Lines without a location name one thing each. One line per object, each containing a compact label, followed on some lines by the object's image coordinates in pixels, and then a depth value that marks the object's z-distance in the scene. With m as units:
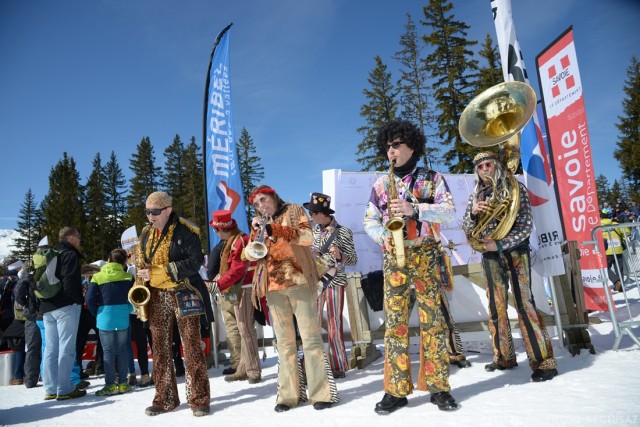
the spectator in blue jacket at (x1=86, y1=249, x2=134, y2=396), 5.51
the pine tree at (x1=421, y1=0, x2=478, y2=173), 24.61
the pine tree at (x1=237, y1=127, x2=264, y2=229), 43.91
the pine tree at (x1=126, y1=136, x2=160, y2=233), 46.12
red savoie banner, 5.02
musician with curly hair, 3.33
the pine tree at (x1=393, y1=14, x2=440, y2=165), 25.72
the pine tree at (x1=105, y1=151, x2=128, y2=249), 42.59
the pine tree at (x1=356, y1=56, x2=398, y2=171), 28.53
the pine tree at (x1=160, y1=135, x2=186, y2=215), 46.53
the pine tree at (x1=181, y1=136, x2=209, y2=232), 42.31
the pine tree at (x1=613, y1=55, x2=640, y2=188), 32.53
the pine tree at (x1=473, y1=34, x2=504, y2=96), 24.78
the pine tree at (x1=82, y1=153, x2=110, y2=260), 40.06
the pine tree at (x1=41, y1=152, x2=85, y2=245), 40.03
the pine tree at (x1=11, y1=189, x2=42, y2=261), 53.84
